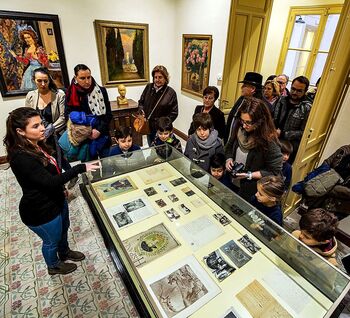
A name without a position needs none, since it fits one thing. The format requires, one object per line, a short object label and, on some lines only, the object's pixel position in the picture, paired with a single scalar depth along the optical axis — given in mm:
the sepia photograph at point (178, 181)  1959
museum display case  1101
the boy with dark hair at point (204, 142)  2074
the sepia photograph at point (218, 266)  1226
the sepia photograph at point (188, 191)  1836
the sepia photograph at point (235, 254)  1297
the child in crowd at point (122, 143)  2273
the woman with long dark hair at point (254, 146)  1692
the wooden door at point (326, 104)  1923
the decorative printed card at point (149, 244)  1322
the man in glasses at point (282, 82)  3042
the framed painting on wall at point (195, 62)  3576
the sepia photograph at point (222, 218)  1559
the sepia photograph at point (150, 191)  1840
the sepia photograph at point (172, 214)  1591
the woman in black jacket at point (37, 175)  1325
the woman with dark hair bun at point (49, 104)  2426
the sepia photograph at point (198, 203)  1716
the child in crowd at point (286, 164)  2172
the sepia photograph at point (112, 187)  1823
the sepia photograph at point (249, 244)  1365
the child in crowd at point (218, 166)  2010
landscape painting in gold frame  3614
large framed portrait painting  2982
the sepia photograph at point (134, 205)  1670
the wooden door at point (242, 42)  2943
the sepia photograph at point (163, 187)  1882
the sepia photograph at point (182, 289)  1083
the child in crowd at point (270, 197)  1495
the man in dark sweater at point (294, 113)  2400
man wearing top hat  2361
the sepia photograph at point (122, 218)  1541
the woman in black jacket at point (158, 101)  2806
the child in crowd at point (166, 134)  2383
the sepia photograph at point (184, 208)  1654
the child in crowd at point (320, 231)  1299
